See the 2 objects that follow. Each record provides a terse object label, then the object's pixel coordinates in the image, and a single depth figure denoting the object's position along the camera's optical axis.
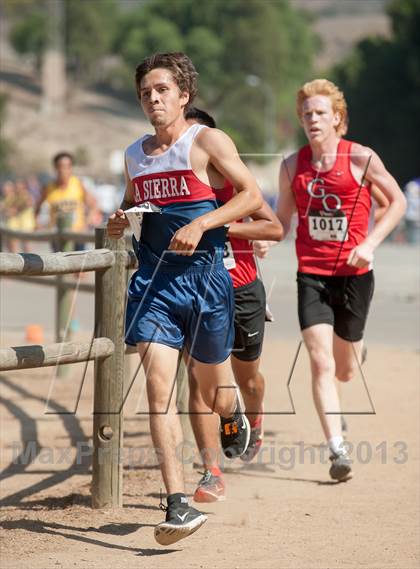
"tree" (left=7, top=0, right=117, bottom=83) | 135.50
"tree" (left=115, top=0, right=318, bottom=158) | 136.50
